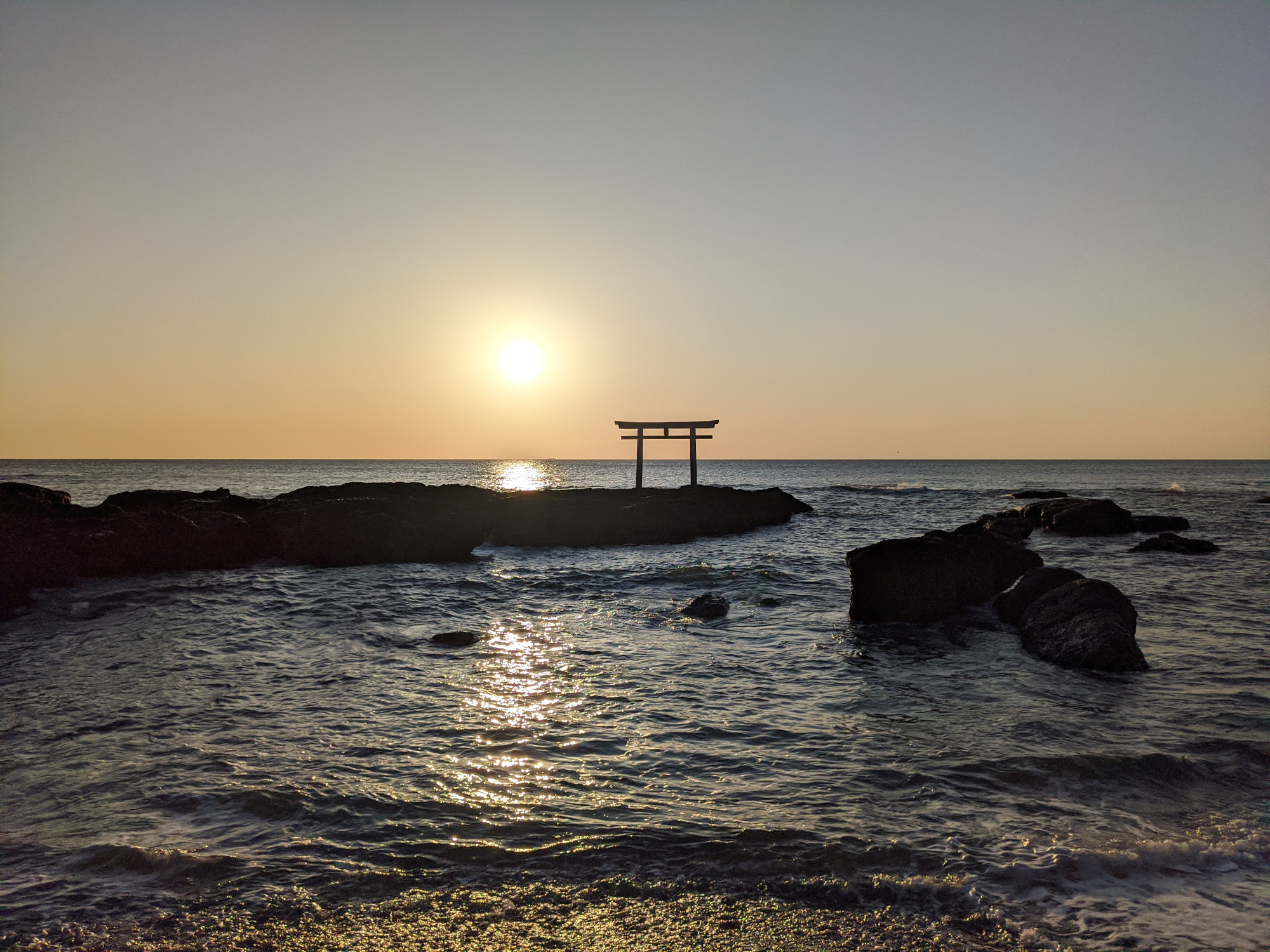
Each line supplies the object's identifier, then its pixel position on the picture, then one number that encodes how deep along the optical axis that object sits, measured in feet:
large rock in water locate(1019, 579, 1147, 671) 31.78
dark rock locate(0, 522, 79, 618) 45.52
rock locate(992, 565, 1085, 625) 39.22
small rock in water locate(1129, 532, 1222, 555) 71.77
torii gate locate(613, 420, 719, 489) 106.93
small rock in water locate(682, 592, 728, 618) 44.45
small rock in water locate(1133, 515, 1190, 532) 94.32
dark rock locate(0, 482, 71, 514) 64.03
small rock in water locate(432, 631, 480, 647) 37.47
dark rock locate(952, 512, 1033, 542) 61.04
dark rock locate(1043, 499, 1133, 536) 91.71
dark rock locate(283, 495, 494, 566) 64.75
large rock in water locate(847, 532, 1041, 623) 41.37
